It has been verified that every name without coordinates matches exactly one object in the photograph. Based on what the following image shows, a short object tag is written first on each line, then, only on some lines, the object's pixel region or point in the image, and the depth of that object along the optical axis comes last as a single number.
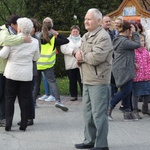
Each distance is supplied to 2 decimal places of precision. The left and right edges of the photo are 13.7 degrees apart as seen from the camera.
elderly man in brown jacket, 7.85
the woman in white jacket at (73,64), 13.64
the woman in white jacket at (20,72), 9.34
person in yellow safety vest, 11.75
